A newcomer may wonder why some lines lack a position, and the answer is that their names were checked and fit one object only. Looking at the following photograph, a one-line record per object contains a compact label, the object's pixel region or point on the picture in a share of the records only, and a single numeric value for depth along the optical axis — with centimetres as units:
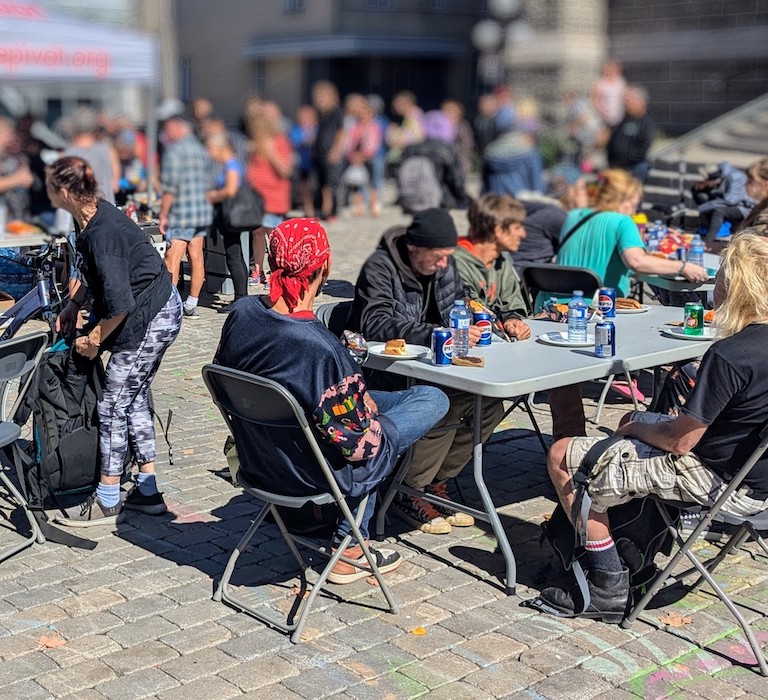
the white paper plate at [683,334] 564
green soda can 570
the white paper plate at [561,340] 545
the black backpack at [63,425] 557
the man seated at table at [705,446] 428
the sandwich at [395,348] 516
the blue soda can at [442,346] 498
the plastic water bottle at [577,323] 551
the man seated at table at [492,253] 661
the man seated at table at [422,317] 545
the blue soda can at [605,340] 521
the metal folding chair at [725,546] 430
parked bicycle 593
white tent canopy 1290
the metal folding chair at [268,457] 433
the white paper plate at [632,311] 631
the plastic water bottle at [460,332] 511
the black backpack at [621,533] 463
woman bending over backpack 536
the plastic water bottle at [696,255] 788
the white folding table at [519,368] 480
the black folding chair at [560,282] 719
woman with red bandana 442
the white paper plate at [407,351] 511
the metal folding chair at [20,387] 505
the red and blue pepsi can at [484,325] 540
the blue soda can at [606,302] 599
